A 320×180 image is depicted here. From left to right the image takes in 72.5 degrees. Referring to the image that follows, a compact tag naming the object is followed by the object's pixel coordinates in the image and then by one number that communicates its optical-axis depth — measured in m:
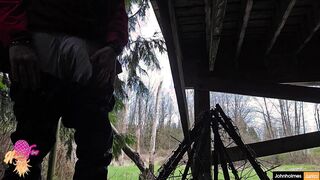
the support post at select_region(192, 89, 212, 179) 1.71
